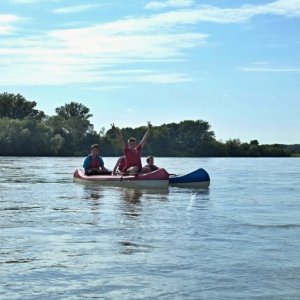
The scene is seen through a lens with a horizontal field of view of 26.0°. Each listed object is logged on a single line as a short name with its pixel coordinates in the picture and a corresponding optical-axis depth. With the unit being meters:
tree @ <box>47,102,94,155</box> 87.75
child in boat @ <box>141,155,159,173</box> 19.21
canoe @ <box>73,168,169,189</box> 18.11
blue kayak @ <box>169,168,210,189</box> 19.20
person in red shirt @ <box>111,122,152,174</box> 18.61
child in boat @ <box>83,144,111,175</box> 20.25
